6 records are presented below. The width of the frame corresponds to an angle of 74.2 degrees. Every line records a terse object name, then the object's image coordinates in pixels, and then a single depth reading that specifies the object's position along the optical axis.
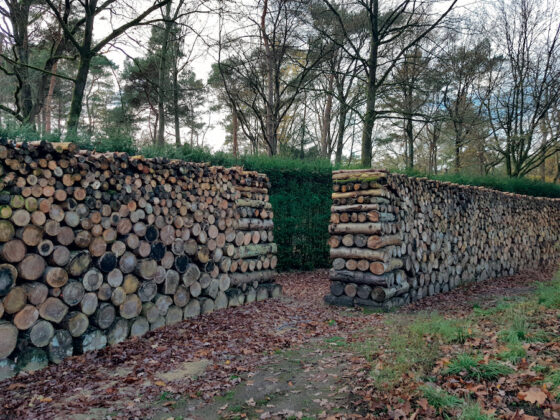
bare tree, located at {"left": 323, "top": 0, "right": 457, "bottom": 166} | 12.47
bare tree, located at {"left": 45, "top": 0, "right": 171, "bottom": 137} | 9.00
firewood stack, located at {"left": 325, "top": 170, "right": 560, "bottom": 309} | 6.20
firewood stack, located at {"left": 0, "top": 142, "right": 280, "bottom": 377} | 3.29
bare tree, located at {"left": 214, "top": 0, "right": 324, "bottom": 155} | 13.74
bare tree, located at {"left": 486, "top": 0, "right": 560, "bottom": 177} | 17.50
